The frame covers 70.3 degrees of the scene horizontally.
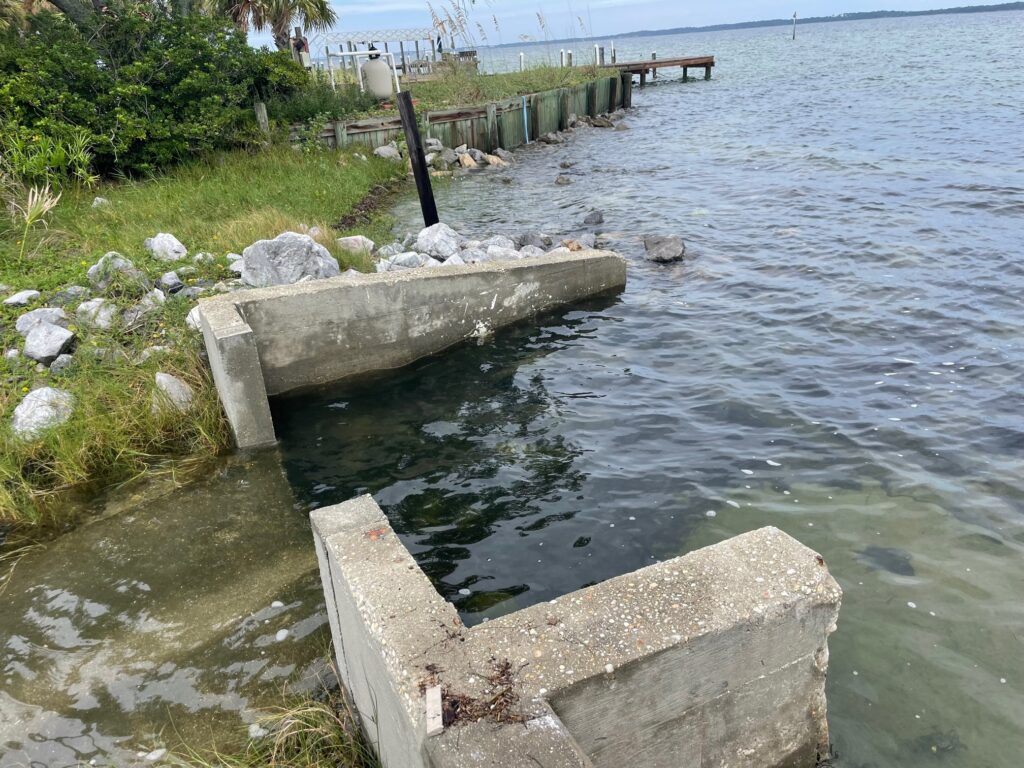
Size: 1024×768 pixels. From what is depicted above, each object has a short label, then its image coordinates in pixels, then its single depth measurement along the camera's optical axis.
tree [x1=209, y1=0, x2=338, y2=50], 24.05
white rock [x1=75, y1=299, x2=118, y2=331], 7.80
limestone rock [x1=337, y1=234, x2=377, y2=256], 11.12
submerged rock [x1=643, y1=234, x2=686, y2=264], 12.54
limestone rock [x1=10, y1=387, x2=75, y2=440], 6.34
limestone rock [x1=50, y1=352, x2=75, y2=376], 7.23
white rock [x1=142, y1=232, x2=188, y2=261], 9.39
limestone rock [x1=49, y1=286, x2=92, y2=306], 8.20
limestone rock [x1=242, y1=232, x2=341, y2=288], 8.84
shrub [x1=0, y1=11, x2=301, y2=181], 12.70
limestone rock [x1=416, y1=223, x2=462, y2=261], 11.77
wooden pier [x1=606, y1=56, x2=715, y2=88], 46.69
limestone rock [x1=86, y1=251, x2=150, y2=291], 8.44
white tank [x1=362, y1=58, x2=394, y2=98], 26.22
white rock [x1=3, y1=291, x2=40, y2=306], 8.14
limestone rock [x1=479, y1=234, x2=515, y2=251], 12.45
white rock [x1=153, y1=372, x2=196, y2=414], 6.85
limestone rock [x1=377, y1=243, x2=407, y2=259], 11.42
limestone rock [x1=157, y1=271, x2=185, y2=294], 8.61
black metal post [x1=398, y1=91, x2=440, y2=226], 12.57
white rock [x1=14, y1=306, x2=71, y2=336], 7.70
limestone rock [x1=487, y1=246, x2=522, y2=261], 11.54
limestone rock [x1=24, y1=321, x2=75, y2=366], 7.32
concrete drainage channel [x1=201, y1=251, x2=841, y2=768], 2.68
